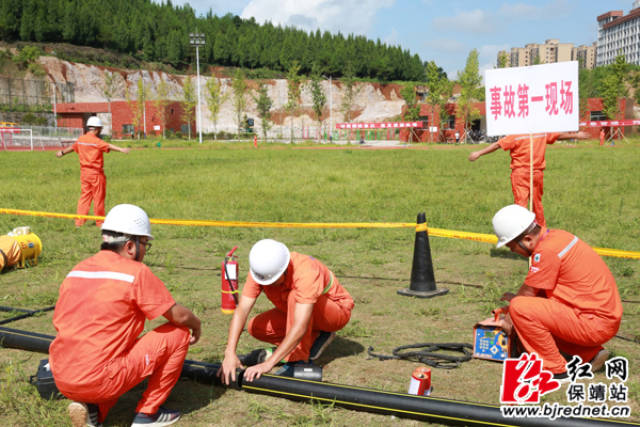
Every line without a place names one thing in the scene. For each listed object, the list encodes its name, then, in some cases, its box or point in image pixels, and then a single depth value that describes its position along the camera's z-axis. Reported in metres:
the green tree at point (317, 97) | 77.31
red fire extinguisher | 5.50
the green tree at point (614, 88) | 61.38
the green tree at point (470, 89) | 64.62
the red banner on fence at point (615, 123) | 49.45
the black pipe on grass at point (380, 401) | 3.21
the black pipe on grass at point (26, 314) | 5.49
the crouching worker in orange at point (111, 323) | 3.13
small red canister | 3.70
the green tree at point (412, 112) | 71.25
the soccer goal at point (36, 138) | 40.28
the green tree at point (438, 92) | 67.94
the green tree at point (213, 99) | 75.56
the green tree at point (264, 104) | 78.06
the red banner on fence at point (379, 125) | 59.50
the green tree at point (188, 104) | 73.69
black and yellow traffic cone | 6.25
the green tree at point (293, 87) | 75.25
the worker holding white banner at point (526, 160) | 7.88
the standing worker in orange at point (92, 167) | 10.23
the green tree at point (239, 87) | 78.44
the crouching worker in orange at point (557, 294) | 3.79
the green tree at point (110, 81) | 75.19
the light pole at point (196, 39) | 64.38
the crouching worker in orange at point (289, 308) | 3.72
